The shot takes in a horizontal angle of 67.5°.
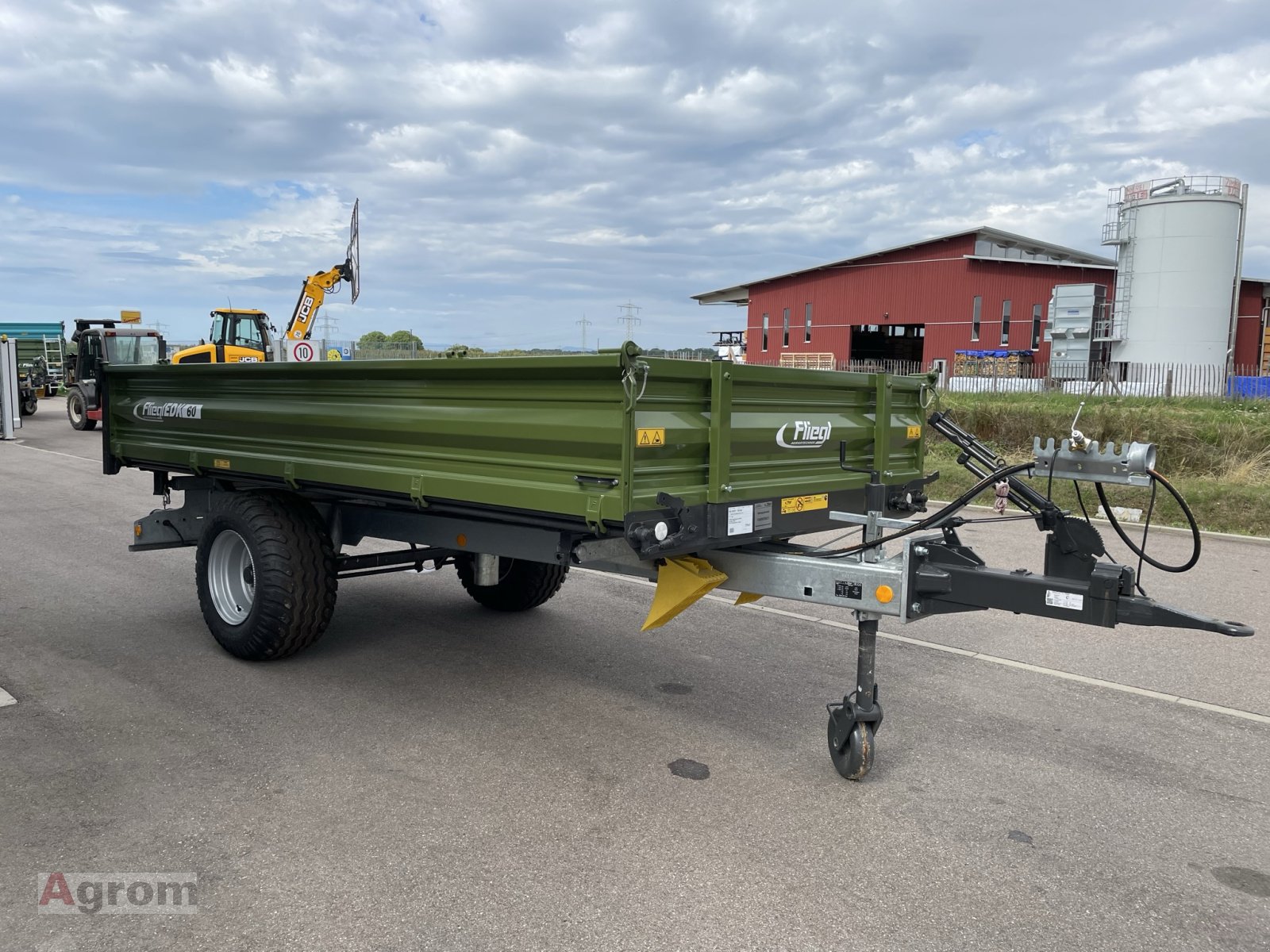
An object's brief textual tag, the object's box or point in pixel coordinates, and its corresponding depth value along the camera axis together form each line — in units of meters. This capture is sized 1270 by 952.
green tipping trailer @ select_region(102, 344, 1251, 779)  3.75
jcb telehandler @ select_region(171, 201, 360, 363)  20.91
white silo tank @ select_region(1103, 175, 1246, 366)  28.16
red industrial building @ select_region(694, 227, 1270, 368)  33.81
